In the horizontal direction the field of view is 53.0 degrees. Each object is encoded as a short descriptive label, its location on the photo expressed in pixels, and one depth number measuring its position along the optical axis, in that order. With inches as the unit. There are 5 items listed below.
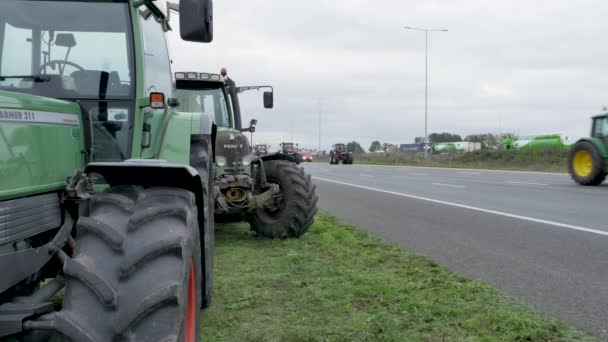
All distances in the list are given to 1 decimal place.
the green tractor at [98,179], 99.7
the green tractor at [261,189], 316.8
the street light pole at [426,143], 1957.9
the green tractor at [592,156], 730.2
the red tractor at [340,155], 2338.8
